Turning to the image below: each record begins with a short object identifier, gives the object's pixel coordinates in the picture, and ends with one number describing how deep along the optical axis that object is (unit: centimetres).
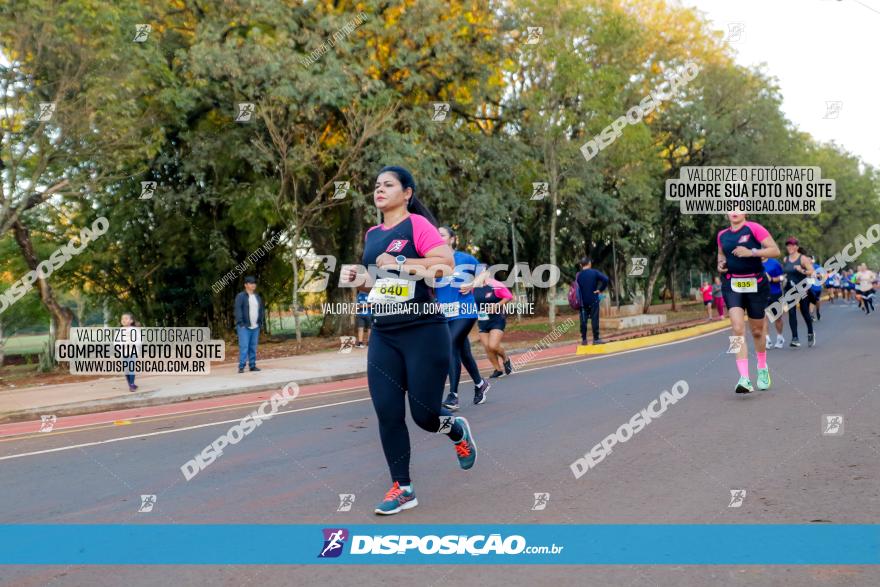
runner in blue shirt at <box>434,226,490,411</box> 916
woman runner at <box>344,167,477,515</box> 491
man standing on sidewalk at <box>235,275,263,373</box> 1560
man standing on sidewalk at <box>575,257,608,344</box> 1858
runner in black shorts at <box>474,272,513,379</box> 1066
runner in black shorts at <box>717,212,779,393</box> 919
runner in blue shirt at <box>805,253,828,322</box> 1870
